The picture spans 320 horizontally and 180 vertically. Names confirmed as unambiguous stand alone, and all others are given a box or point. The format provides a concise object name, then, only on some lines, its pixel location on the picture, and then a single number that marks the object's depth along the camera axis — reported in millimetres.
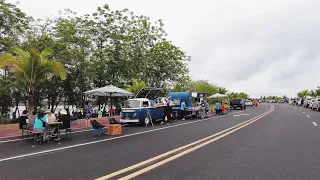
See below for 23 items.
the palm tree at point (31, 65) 12103
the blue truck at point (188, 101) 19232
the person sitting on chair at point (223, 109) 24530
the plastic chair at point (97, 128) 10227
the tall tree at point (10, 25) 14633
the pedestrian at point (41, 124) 8741
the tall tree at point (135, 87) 20250
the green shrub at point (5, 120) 13127
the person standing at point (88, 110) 15219
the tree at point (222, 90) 55641
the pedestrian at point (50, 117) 9814
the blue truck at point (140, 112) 14261
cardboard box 10646
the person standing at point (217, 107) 24042
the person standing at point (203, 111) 19934
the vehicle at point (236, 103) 33407
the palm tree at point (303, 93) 88220
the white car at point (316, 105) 29179
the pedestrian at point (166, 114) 16495
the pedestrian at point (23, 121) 10520
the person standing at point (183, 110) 18894
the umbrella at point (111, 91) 13654
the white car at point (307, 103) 39234
